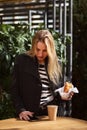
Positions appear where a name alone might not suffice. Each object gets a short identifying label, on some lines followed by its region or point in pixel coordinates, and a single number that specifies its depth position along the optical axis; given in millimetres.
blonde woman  3736
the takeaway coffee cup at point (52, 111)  3525
